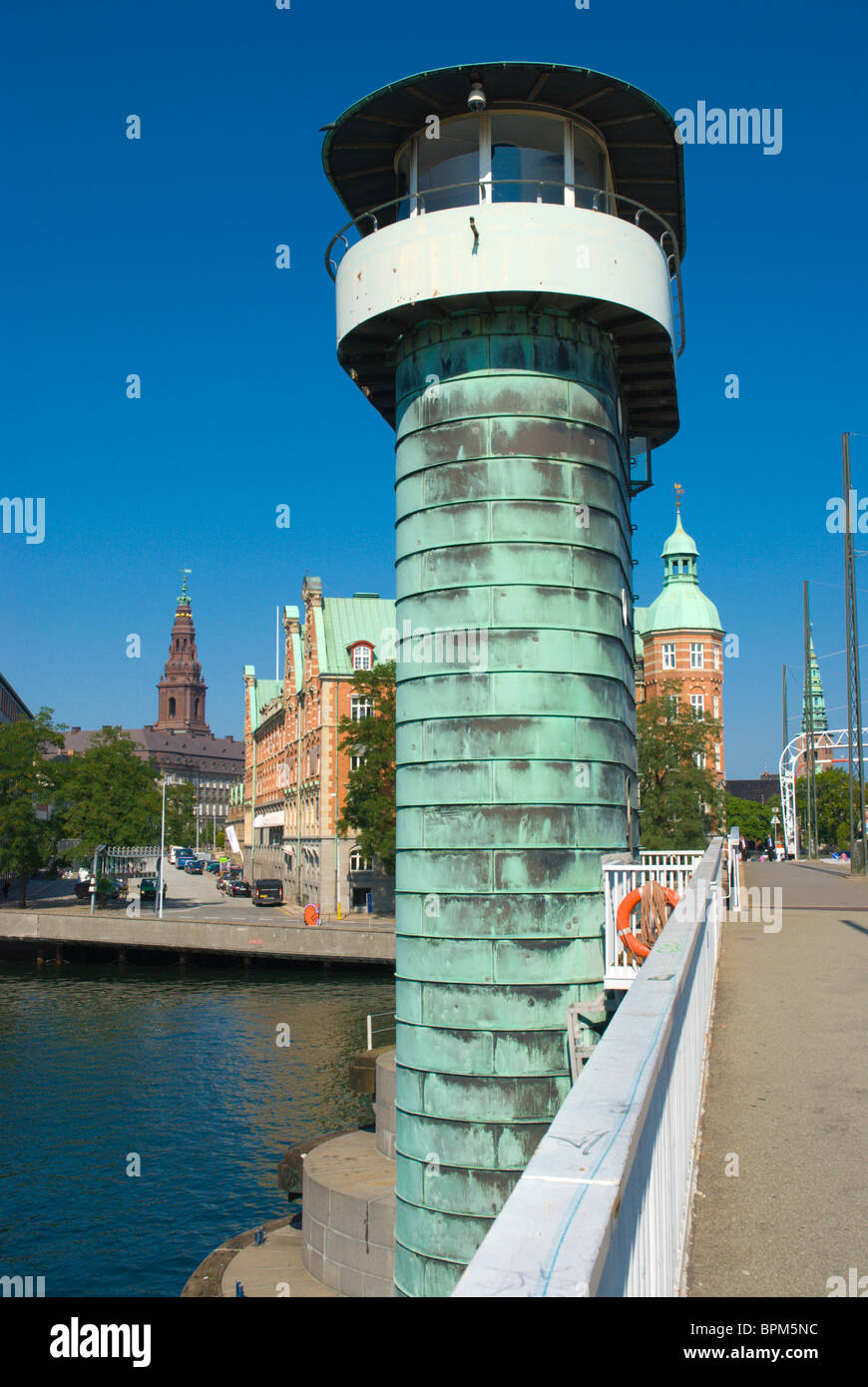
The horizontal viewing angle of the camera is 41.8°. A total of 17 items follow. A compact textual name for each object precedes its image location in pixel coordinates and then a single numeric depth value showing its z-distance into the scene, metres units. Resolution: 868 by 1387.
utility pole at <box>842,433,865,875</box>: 41.72
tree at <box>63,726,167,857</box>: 71.25
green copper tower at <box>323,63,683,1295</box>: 12.12
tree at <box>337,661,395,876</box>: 53.28
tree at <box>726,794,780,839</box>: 125.12
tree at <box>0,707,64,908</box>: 68.00
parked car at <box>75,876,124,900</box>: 74.19
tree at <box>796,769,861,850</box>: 111.06
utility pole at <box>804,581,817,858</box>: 64.56
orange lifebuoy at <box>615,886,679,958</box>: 10.98
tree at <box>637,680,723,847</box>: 48.47
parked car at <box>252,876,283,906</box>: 72.94
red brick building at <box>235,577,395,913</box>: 66.50
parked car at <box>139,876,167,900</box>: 74.44
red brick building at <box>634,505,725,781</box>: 86.19
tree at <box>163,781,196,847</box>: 94.88
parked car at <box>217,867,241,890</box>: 89.52
